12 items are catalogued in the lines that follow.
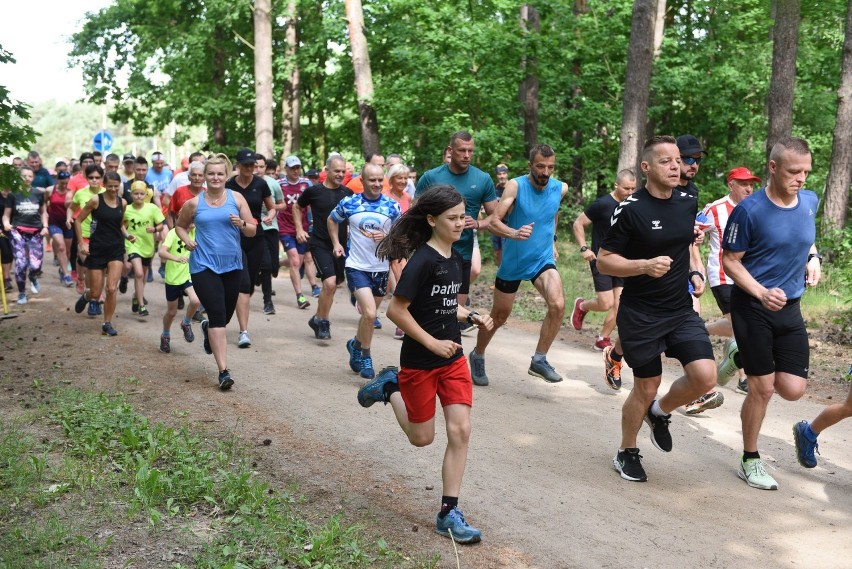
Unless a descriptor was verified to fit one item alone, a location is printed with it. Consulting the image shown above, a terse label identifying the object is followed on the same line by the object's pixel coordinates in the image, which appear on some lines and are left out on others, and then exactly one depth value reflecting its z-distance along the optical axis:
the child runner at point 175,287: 10.99
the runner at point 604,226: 10.26
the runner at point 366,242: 9.61
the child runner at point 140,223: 13.09
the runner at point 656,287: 6.09
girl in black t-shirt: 5.25
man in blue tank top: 8.80
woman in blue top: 8.97
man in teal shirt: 9.42
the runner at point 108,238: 12.07
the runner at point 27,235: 15.84
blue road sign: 31.70
